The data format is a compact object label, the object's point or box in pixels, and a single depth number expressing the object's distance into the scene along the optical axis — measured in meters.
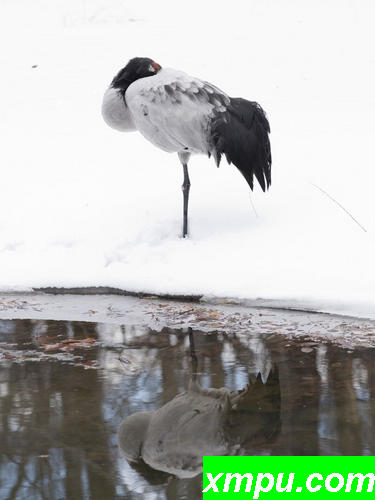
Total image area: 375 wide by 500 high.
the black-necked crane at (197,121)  14.65
